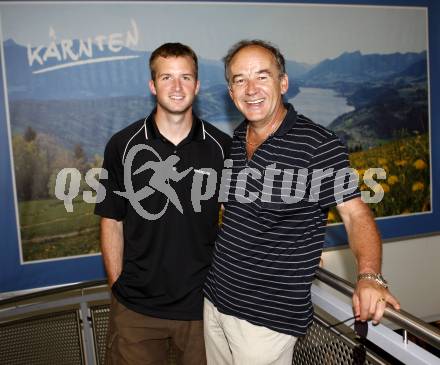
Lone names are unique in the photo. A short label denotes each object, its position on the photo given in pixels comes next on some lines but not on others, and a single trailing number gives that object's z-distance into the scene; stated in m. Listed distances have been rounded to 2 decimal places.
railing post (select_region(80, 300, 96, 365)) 2.61
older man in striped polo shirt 1.58
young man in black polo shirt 2.00
